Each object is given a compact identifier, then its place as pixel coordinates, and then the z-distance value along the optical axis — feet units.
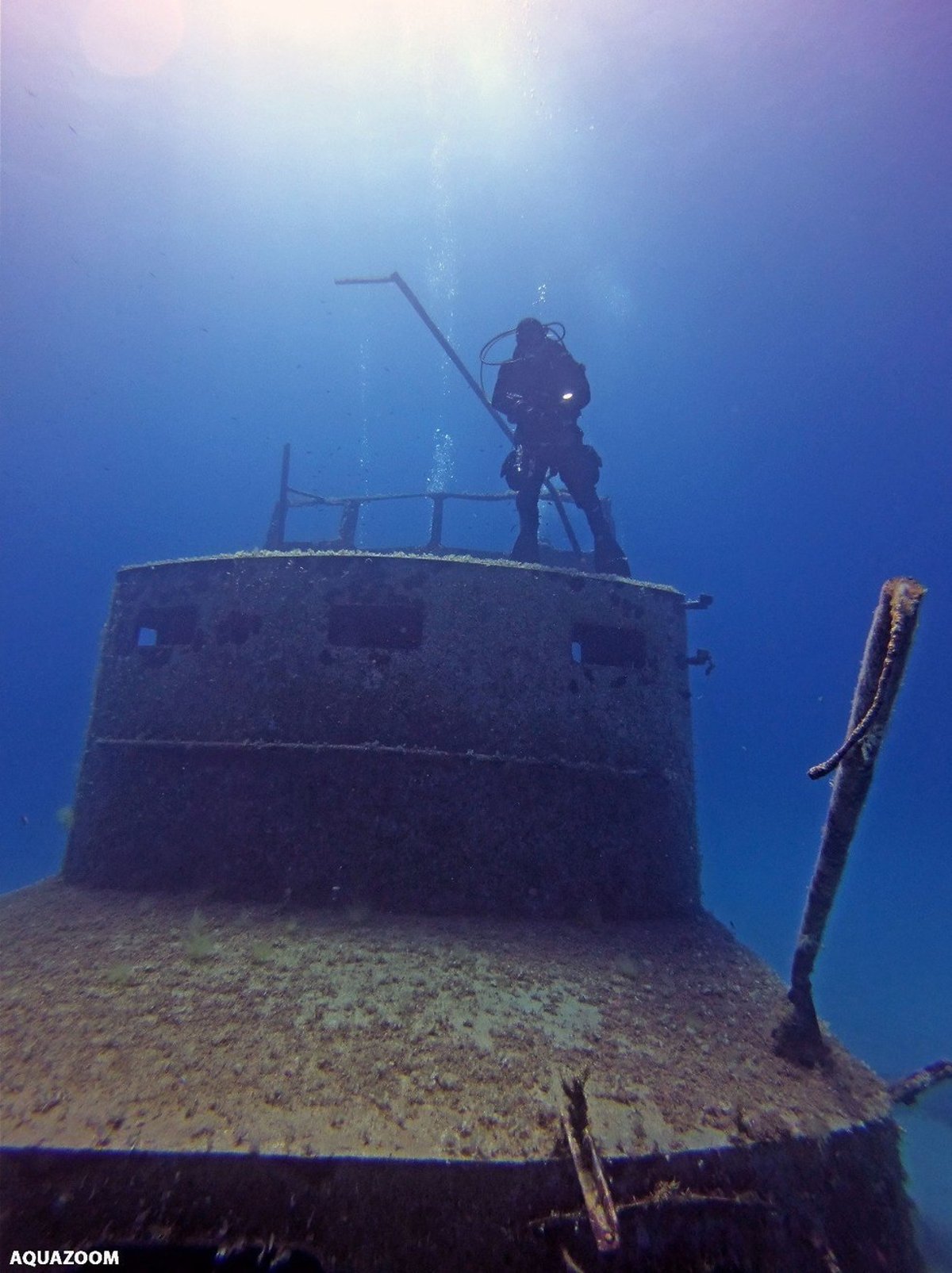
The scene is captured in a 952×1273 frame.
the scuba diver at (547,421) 29.04
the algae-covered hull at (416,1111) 7.52
